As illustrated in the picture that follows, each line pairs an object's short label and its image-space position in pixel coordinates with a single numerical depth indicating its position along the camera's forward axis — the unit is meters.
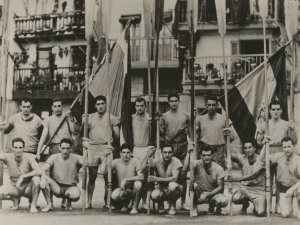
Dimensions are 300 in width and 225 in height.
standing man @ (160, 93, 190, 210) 5.47
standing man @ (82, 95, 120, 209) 5.43
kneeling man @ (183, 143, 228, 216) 5.00
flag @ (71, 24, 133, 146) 5.77
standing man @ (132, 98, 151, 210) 5.47
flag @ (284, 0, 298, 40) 5.34
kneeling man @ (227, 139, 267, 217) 4.96
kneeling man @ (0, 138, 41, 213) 5.20
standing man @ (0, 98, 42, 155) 5.64
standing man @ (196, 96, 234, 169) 5.41
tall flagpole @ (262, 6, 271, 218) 4.94
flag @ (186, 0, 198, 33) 5.33
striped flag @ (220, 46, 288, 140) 5.53
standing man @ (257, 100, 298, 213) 5.27
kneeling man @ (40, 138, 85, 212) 5.20
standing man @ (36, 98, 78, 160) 5.64
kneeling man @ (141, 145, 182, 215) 5.05
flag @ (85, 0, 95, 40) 5.57
